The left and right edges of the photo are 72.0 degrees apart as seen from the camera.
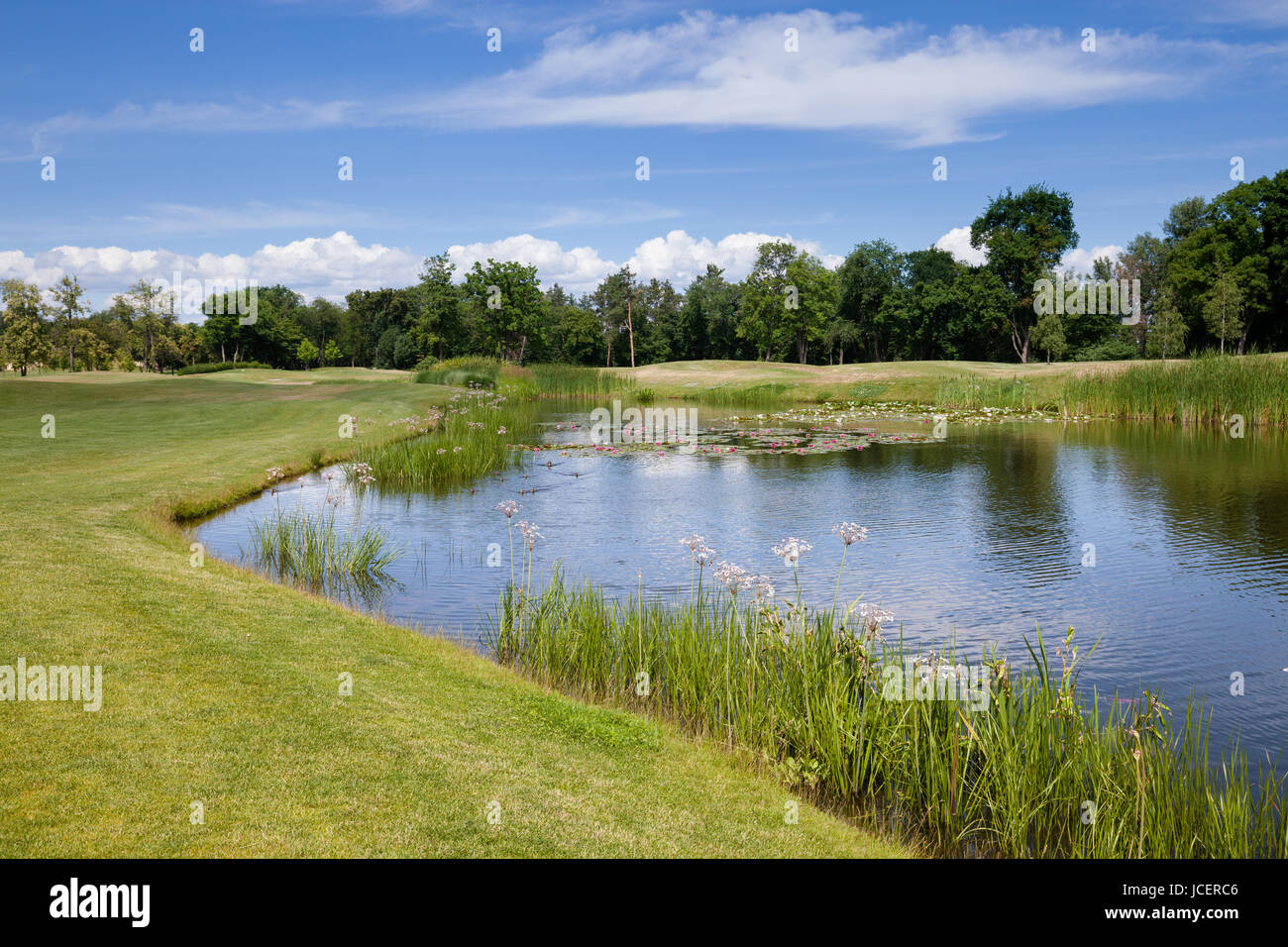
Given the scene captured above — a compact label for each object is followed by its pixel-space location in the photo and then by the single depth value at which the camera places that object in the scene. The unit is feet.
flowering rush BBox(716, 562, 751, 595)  25.49
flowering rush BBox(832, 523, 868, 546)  24.72
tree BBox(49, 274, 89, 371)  167.94
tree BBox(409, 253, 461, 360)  297.33
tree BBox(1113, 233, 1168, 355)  311.27
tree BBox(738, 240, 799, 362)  287.89
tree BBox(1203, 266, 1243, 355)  208.44
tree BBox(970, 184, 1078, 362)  245.65
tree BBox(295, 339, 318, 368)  360.69
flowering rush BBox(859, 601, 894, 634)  23.25
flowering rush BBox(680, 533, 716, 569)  27.89
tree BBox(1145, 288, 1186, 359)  220.02
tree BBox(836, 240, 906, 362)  298.35
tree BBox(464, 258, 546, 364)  287.89
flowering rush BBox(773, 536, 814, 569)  24.57
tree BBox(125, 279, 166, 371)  257.14
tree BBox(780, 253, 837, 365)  284.02
